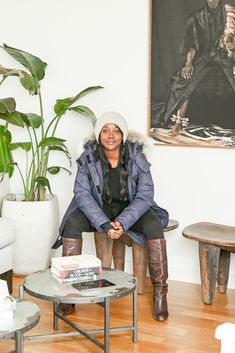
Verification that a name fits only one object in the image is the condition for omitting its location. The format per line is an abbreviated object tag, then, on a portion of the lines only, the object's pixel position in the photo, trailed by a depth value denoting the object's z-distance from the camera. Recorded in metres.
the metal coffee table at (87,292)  2.78
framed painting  4.01
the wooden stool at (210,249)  3.68
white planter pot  4.27
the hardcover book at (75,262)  2.96
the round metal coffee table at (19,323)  2.35
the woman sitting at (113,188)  3.72
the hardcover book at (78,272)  2.95
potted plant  4.24
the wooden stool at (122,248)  3.95
